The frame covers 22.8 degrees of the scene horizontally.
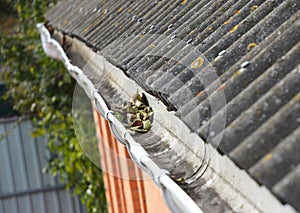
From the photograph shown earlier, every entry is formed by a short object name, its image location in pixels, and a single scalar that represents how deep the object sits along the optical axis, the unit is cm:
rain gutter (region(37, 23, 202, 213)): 218
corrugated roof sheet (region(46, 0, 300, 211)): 181
